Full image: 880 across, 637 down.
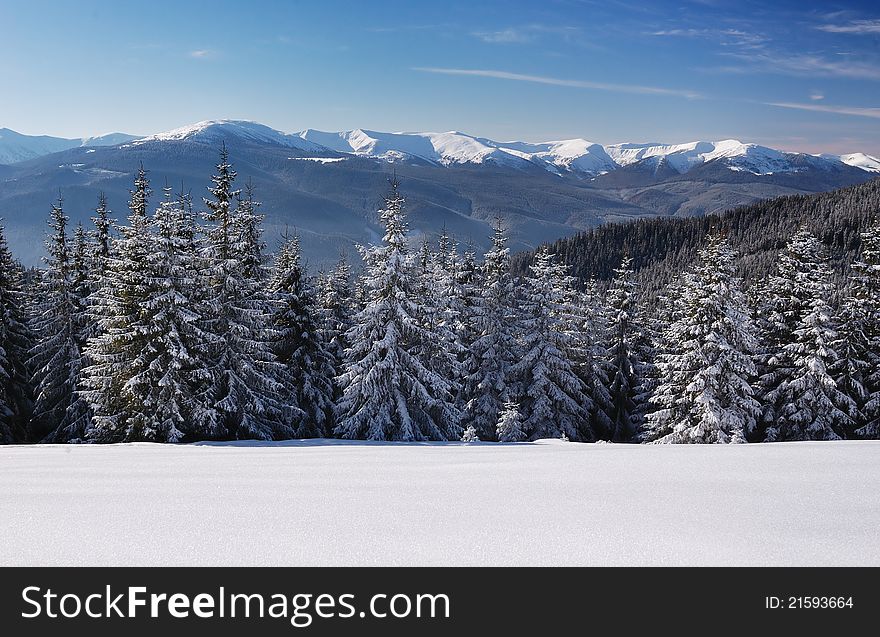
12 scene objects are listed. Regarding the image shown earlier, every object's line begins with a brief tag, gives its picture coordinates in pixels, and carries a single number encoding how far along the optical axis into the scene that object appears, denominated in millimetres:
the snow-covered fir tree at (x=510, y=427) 23766
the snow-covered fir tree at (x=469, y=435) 23355
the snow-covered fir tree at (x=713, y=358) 23078
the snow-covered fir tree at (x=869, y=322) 23719
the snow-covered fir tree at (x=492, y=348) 26750
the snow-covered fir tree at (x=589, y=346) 27875
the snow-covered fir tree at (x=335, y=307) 27434
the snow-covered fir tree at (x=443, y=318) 23297
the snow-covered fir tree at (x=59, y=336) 25078
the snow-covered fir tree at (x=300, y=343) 24953
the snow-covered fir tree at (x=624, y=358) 31672
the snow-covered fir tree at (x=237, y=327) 19938
